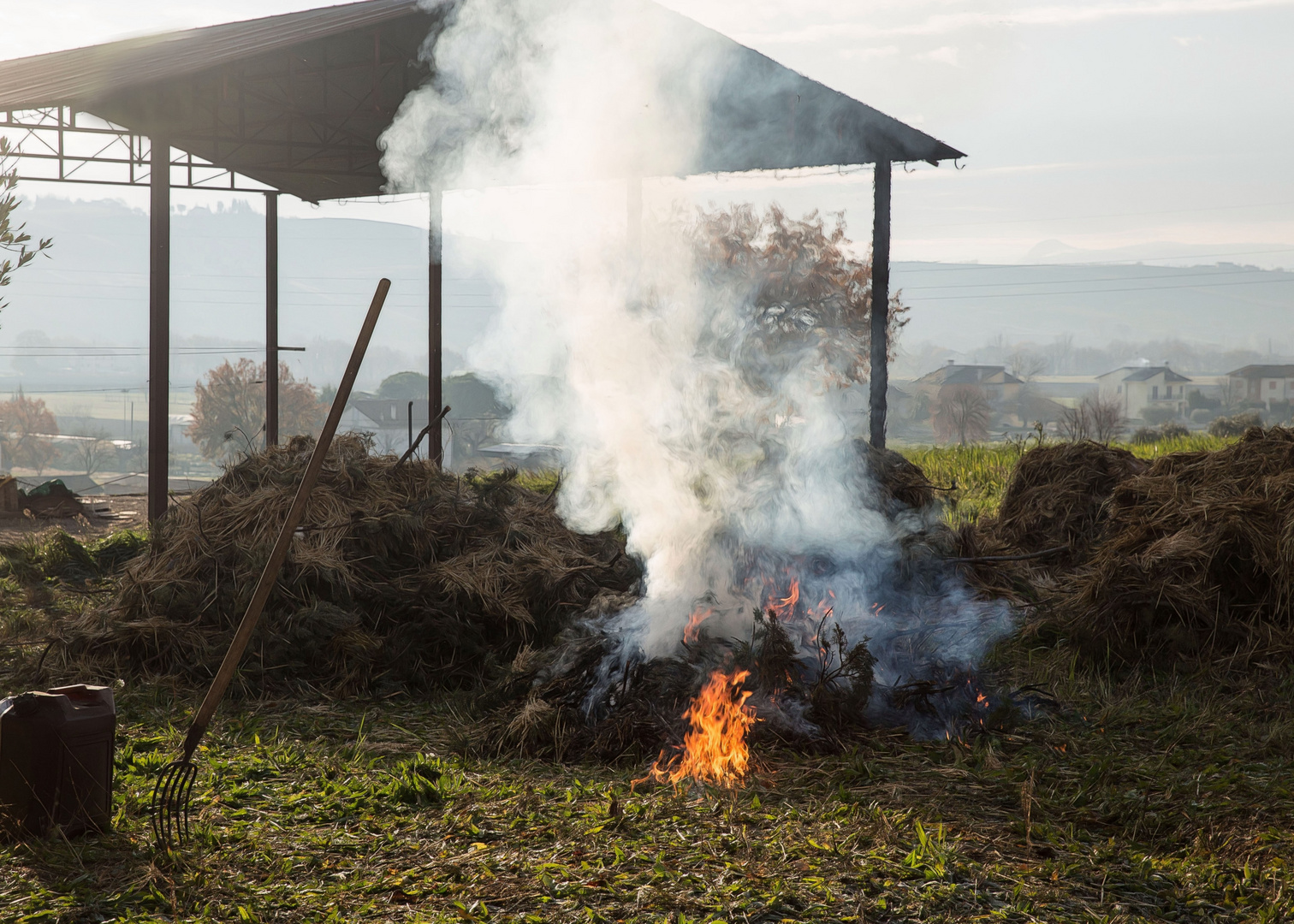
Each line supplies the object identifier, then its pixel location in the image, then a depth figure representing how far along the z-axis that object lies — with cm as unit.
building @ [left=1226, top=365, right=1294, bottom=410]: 11509
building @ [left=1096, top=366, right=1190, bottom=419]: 13450
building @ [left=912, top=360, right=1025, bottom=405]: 11706
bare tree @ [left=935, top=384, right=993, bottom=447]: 9272
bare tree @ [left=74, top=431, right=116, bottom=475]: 9744
